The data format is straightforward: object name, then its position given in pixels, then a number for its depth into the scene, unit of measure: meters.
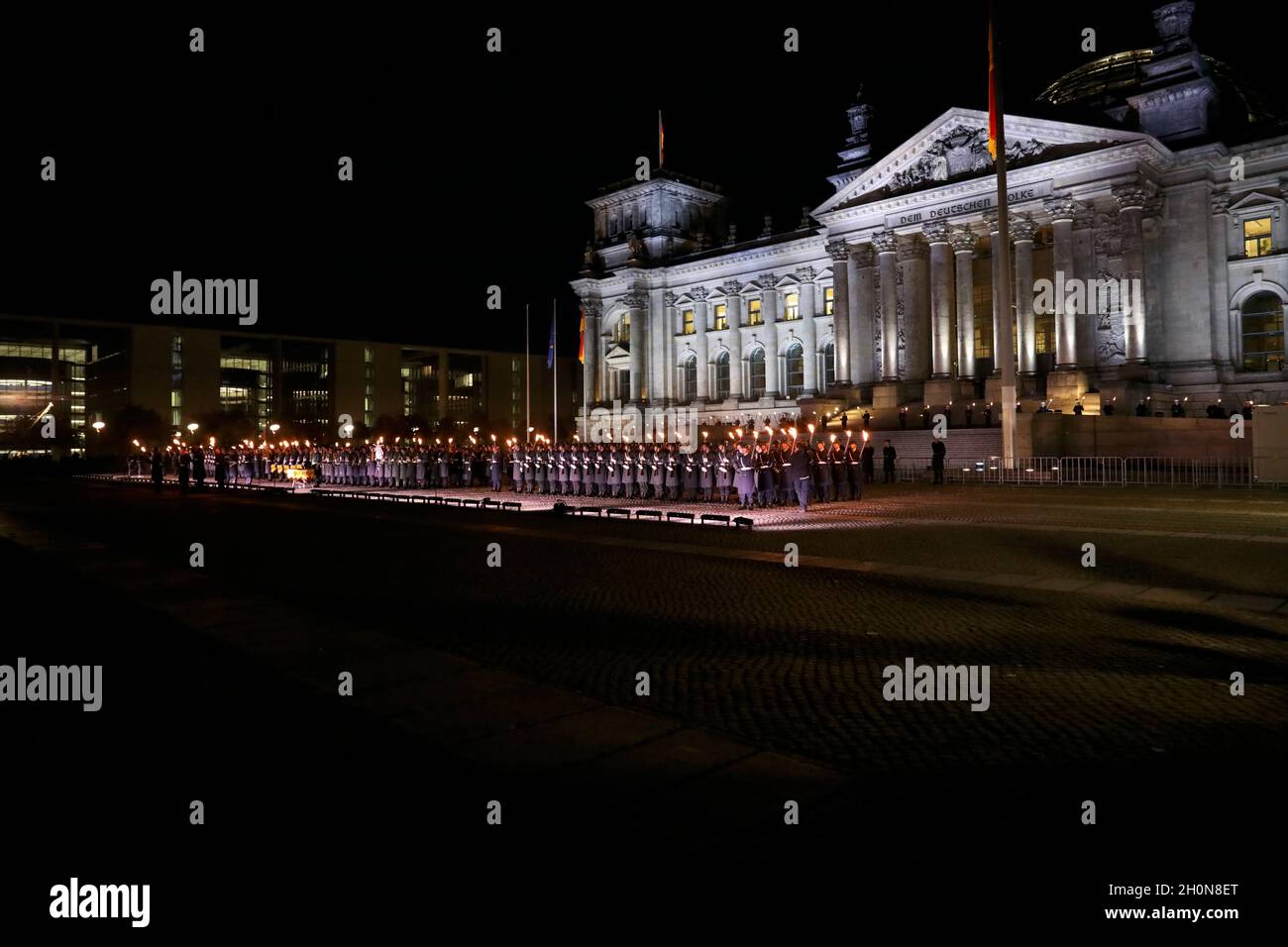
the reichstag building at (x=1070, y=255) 45.62
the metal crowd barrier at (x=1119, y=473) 29.13
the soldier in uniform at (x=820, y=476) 26.09
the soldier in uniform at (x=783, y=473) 24.85
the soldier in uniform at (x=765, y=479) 24.67
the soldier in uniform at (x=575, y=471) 32.66
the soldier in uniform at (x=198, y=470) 42.50
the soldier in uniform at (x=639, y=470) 30.25
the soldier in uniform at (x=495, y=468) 39.06
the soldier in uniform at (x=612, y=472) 31.16
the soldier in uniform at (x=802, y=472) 23.73
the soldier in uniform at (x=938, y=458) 33.66
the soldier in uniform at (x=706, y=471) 28.31
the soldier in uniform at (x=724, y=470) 26.78
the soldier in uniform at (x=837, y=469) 26.73
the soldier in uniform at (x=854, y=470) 26.77
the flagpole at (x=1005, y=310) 32.00
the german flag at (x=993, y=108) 32.22
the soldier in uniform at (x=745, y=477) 24.61
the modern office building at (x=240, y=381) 98.12
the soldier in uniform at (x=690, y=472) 28.73
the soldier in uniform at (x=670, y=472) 29.16
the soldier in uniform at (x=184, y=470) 37.91
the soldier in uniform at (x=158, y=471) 39.00
